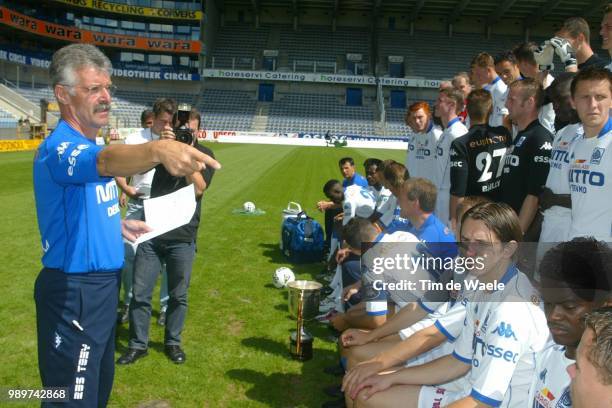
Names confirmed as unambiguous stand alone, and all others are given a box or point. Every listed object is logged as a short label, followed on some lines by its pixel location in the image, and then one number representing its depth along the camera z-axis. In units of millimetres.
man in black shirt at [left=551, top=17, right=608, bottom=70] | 5047
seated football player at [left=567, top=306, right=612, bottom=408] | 1428
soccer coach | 2480
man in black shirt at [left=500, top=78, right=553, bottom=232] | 4422
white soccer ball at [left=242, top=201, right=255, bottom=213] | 12383
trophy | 4871
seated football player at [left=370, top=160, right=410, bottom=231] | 5340
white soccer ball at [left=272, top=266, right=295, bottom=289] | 6953
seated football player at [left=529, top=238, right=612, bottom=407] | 2113
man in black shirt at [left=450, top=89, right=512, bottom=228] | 5207
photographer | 4574
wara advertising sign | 42719
